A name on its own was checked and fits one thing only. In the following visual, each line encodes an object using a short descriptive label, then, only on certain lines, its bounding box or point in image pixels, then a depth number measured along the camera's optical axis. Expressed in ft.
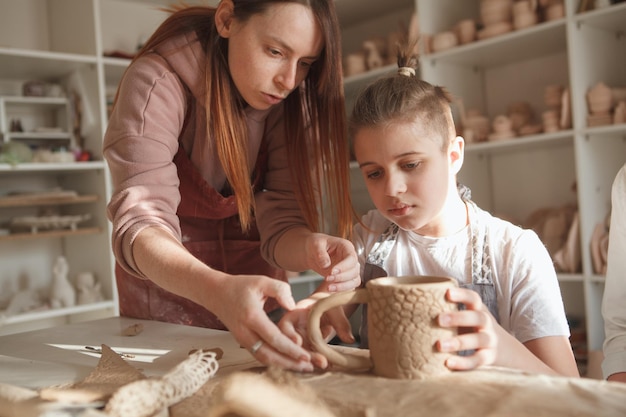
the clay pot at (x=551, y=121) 8.52
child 3.78
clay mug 2.33
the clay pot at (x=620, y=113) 7.84
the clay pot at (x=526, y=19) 8.64
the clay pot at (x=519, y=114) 9.22
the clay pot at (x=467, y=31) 9.37
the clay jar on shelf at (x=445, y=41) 9.49
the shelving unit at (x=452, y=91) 8.26
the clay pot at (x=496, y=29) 8.94
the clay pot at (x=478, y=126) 9.53
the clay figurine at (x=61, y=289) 10.03
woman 3.45
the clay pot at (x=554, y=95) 8.70
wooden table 2.00
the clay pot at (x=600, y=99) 7.92
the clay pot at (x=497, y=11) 8.95
